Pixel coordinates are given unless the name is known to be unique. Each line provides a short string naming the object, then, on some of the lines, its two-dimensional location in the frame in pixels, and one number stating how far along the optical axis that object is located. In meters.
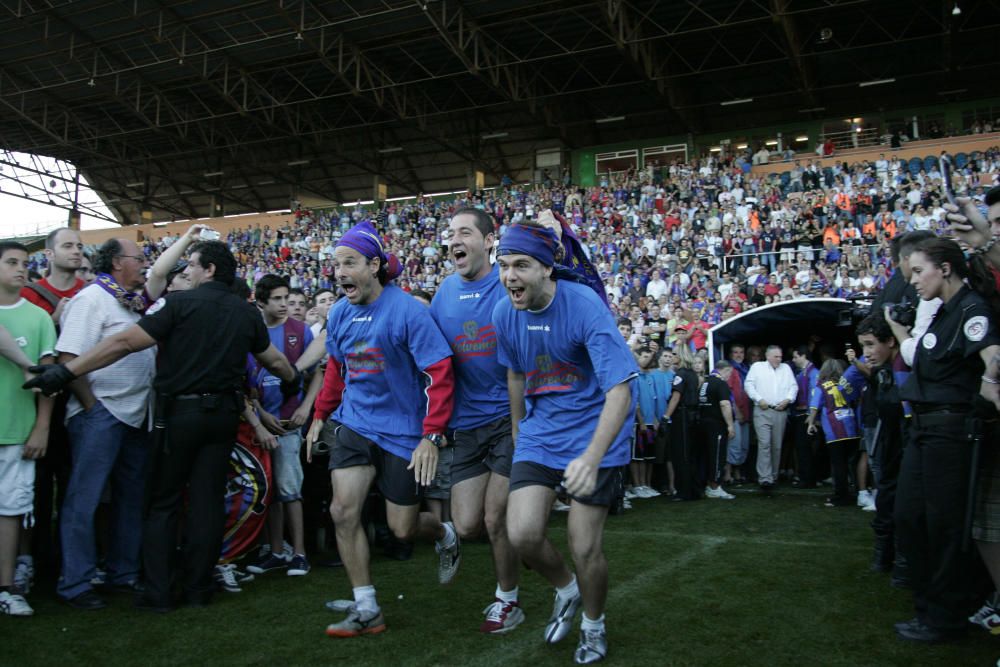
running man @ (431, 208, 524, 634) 4.30
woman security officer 3.79
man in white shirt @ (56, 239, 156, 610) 4.75
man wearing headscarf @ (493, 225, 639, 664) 3.55
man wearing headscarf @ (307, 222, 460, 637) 4.17
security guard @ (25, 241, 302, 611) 4.64
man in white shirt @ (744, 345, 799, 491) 10.80
